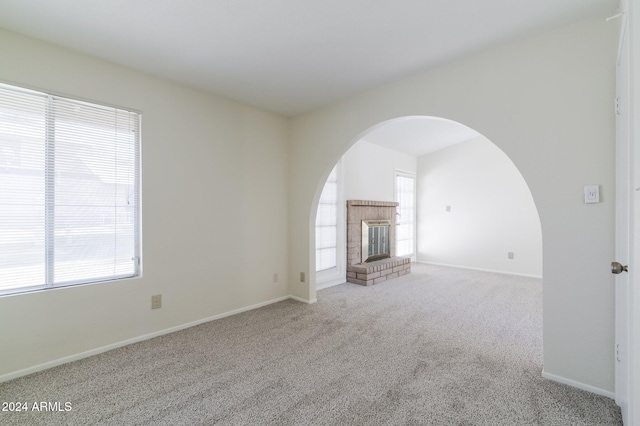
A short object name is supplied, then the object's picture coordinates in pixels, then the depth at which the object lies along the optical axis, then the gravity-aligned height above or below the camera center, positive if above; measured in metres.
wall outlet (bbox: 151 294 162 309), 2.71 -0.82
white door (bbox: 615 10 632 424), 1.47 -0.05
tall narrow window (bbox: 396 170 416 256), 6.46 +0.01
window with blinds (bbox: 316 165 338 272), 4.58 -0.22
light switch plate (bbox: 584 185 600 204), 1.86 +0.13
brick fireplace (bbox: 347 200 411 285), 4.77 -0.54
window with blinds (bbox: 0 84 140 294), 2.08 +0.17
